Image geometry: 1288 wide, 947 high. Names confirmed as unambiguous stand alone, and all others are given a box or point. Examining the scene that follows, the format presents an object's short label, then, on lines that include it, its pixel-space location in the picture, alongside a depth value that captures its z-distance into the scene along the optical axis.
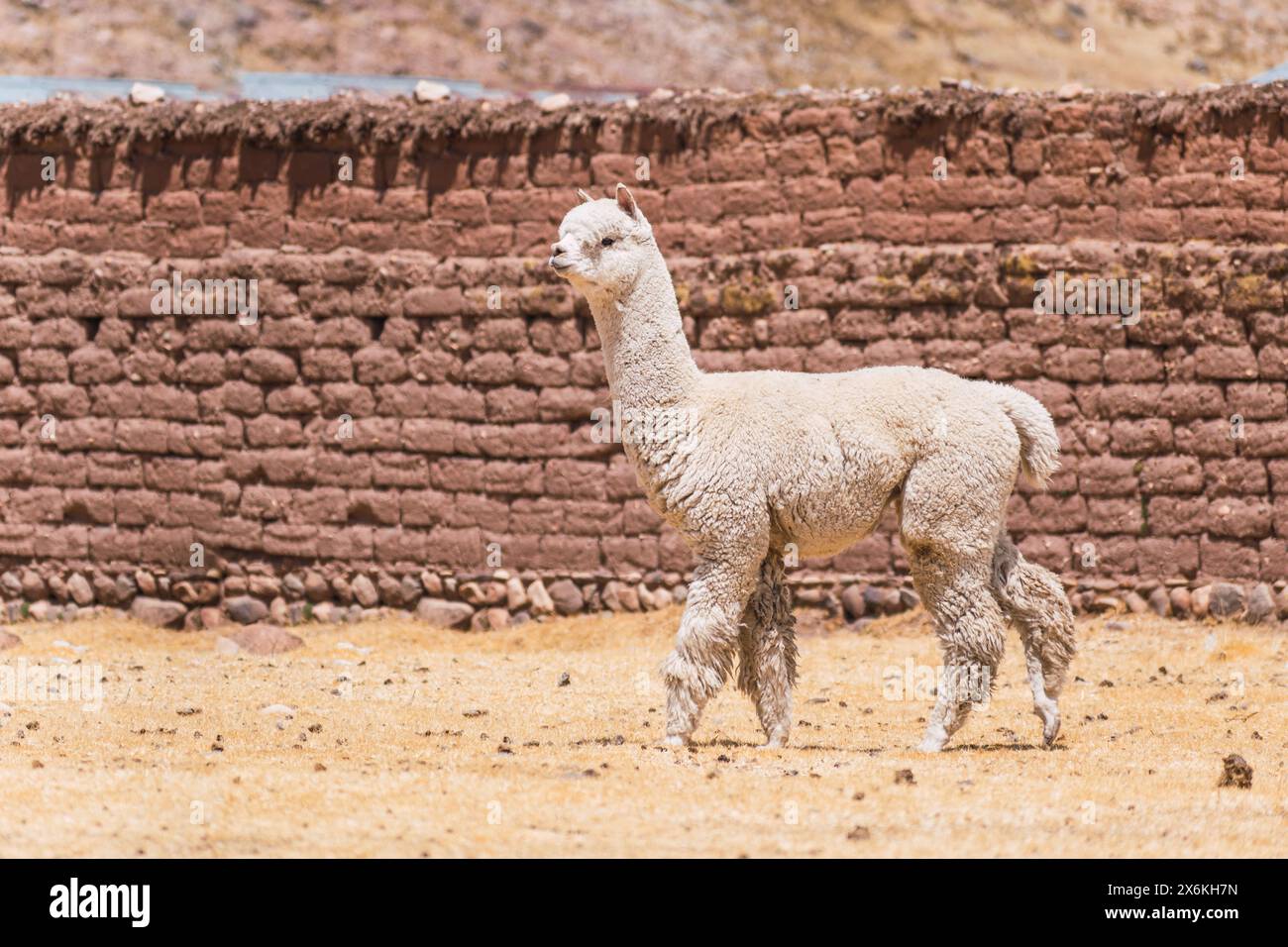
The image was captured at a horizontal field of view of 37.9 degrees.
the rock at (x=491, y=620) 13.96
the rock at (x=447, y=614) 14.03
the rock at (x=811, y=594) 13.52
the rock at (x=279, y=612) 14.34
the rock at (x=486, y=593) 14.02
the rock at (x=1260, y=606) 12.79
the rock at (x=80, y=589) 14.78
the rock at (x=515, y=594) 13.96
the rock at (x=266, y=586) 14.44
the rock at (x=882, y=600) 13.36
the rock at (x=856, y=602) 13.41
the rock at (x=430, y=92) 14.40
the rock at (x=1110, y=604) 13.07
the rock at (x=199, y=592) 14.55
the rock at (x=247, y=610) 14.39
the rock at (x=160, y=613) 14.48
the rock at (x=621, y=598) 13.67
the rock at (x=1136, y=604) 13.02
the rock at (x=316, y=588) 14.32
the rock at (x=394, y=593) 14.16
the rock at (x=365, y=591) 14.23
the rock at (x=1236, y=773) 8.12
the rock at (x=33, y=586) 14.88
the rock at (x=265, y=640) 13.15
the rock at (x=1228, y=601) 12.84
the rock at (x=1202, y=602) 12.91
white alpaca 8.73
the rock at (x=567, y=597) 13.82
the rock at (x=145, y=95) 15.00
